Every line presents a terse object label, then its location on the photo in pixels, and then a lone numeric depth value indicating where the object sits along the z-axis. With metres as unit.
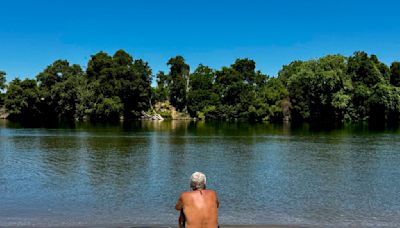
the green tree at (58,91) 115.81
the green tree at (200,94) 127.25
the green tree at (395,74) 110.31
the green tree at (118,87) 113.19
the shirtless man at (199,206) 7.70
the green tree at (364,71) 101.12
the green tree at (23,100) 115.69
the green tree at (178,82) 130.12
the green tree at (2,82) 126.62
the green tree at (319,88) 96.75
